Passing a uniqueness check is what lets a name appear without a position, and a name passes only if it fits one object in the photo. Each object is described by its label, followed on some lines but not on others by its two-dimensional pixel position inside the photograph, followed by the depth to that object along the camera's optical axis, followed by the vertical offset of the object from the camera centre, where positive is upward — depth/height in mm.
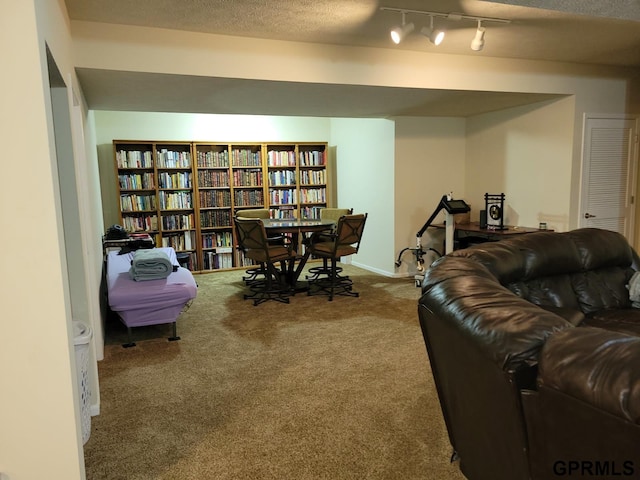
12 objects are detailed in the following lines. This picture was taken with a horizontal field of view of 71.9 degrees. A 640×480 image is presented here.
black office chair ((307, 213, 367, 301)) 4703 -657
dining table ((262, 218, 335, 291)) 4625 -406
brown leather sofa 929 -509
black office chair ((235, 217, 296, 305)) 4496 -690
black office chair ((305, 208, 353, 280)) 5338 -567
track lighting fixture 2885 +1078
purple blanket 3348 -808
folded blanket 3541 -600
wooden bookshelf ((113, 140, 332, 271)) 6039 +48
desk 4692 -516
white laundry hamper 2018 -801
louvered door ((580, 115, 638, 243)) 4621 +94
